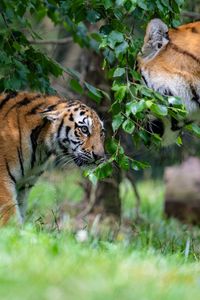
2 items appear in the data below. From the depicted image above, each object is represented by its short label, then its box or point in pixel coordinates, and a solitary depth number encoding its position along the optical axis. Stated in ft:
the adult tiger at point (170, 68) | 38.47
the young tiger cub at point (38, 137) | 38.75
